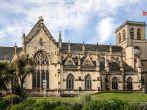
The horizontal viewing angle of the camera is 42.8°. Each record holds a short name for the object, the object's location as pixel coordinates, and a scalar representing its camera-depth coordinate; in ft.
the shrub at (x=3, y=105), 98.14
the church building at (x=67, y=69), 144.49
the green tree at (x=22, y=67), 114.97
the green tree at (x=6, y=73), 113.04
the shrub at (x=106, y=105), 81.32
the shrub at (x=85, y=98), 89.23
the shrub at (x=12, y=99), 101.31
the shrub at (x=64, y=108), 86.03
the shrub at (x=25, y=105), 90.64
